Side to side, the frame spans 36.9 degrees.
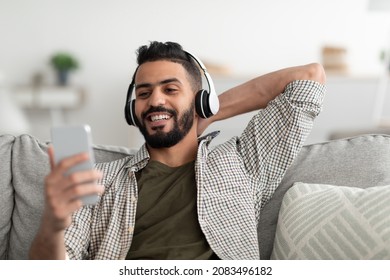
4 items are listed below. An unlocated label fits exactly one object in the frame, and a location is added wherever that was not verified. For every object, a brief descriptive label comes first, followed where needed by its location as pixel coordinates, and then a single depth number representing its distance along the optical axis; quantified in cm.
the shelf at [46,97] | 445
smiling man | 131
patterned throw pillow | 123
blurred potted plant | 445
